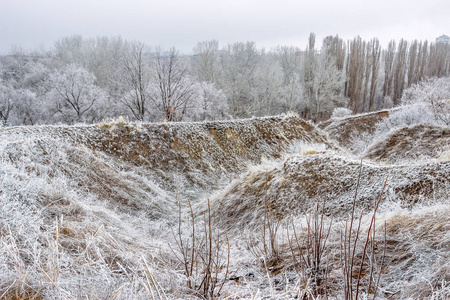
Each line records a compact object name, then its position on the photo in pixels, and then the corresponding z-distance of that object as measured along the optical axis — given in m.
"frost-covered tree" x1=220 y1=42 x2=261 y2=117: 39.00
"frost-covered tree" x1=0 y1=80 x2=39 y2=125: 26.33
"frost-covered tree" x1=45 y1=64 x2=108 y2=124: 26.17
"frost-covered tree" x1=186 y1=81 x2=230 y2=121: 29.23
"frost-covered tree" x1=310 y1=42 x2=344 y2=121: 38.53
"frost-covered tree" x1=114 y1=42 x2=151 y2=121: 25.69
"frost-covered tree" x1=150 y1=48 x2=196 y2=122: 24.58
